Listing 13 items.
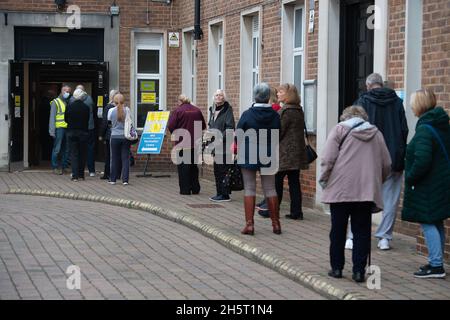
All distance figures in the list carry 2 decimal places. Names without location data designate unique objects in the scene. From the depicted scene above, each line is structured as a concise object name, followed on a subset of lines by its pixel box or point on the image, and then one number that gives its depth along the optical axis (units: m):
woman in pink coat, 9.08
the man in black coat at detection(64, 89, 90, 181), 20.20
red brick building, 12.14
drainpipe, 21.62
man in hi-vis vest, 21.83
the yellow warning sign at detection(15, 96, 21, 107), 22.92
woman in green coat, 9.27
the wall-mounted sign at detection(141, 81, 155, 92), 24.05
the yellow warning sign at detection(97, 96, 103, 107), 23.12
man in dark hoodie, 10.80
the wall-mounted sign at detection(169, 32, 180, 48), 23.67
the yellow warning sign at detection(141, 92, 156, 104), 24.09
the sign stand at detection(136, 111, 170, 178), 21.75
